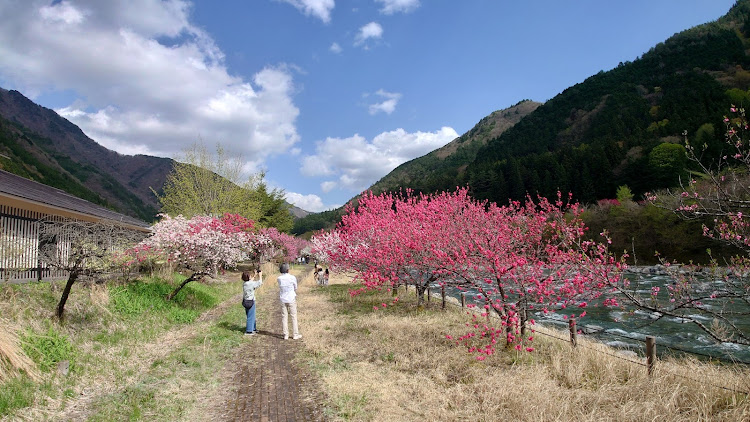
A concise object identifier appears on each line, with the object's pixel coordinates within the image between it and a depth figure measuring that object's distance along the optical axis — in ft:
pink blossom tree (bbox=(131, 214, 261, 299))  41.65
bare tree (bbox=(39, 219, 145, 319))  26.66
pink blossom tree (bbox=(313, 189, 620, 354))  23.67
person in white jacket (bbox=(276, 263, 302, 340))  29.45
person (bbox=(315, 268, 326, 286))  76.69
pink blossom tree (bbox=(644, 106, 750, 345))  14.46
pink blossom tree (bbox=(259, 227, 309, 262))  117.29
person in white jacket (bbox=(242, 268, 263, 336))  31.19
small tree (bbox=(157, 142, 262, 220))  86.33
